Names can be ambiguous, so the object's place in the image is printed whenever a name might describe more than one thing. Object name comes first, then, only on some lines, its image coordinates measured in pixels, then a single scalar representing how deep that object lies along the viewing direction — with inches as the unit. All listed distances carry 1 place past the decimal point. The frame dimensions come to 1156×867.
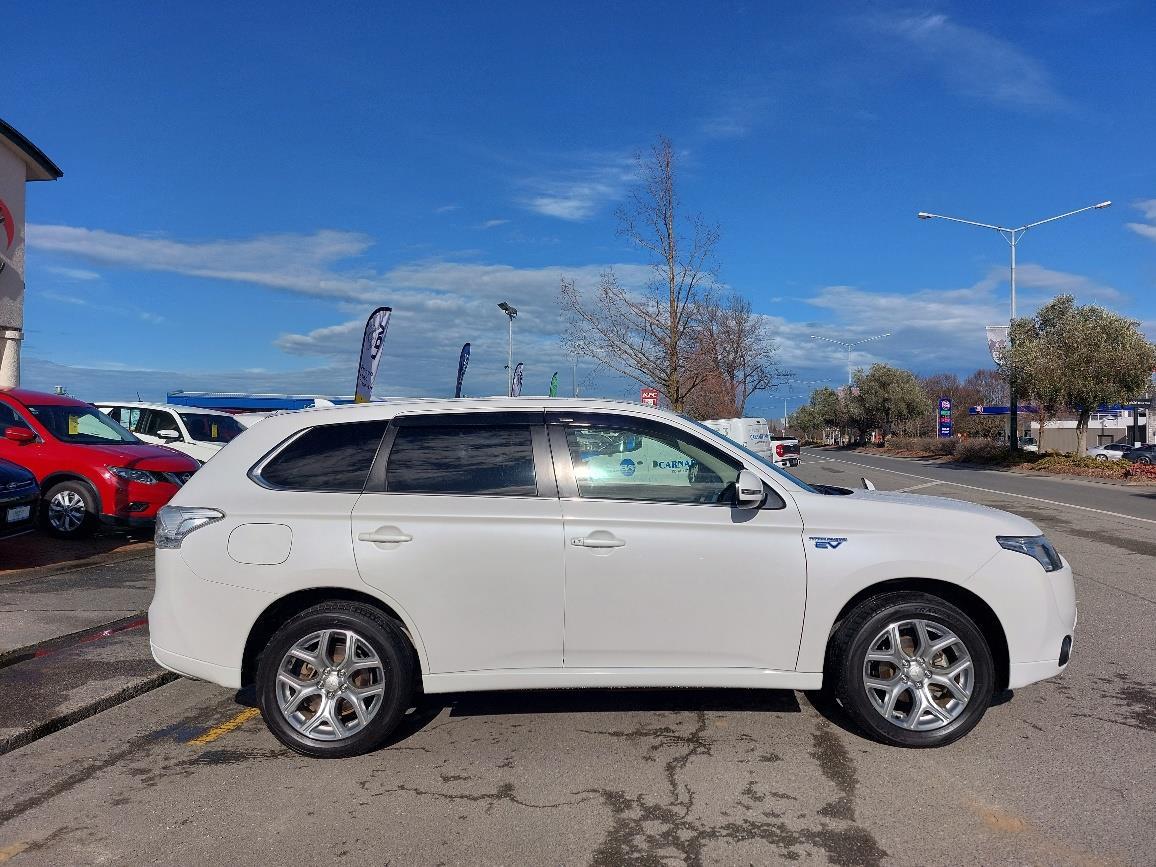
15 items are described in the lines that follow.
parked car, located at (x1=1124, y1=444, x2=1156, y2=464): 1561.0
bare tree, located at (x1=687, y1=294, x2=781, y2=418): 1514.5
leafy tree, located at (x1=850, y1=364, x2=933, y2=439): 2721.5
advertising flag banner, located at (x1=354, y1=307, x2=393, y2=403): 631.8
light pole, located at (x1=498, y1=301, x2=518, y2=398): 1200.8
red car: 429.7
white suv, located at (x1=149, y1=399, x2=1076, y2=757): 171.3
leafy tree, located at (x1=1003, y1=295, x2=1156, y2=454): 1224.2
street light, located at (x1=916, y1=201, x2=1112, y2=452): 1260.0
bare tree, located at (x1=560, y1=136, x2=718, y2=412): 901.8
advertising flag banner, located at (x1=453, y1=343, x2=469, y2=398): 919.7
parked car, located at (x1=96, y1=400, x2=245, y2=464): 611.5
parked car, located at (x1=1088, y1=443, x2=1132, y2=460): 1755.7
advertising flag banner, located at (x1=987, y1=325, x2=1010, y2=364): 1392.7
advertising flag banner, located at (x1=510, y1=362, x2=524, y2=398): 1291.8
